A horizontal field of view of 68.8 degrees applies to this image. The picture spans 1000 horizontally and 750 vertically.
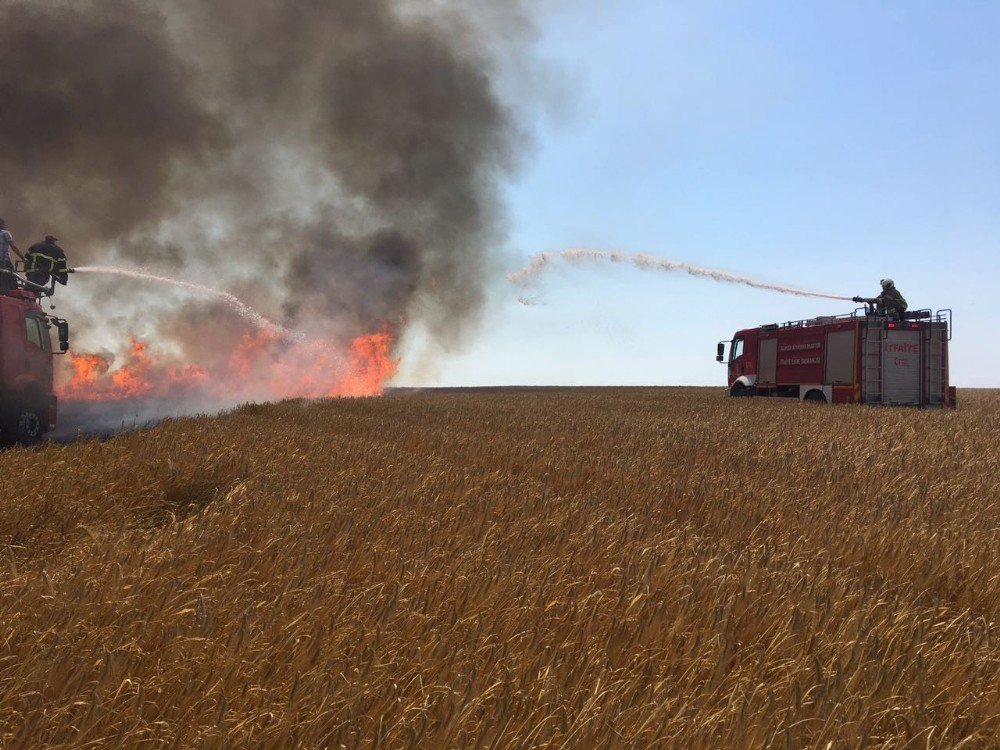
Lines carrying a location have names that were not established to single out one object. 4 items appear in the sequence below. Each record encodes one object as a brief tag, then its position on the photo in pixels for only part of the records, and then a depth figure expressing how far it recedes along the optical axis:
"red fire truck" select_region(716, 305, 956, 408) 25.70
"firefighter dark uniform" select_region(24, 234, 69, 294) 16.47
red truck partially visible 14.79
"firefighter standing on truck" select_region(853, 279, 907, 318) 26.36
